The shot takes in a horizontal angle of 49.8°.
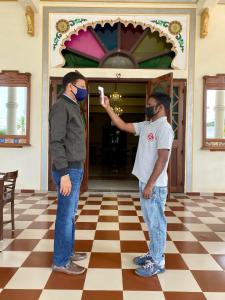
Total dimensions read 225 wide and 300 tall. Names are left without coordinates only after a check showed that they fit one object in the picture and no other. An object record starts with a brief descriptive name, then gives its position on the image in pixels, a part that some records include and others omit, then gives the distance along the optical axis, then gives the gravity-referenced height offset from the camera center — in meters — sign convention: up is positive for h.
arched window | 4.99 +2.03
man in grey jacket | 1.89 -0.10
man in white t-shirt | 1.94 -0.20
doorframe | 4.88 +1.82
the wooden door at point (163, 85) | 4.32 +1.16
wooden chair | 2.66 -0.57
